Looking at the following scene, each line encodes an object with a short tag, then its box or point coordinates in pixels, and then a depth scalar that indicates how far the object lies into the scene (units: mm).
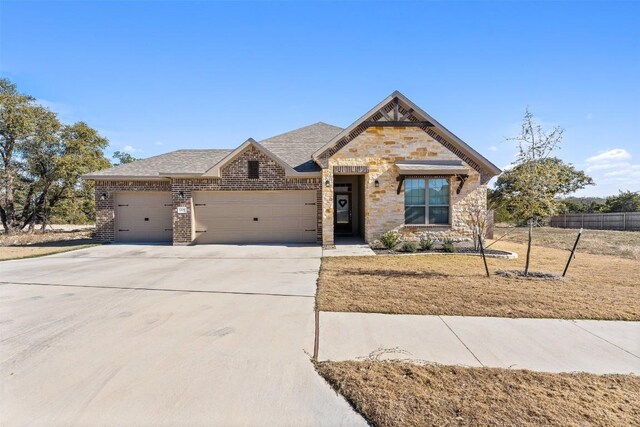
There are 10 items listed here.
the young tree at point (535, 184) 7273
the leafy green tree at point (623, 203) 28973
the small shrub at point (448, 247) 11627
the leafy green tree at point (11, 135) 17422
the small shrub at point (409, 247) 11672
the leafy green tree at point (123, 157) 45850
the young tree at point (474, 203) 12088
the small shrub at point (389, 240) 12110
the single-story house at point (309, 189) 12961
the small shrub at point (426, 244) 11997
